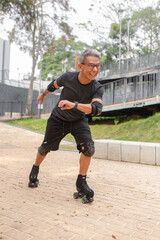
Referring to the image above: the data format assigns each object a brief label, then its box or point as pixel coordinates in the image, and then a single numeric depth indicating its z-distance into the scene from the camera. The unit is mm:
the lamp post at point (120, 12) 29750
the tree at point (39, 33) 24206
